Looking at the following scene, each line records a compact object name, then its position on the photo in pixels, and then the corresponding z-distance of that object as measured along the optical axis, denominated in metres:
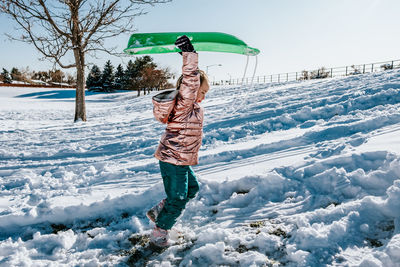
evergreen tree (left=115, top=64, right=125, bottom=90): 53.50
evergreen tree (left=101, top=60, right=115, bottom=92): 51.84
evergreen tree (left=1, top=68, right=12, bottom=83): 63.72
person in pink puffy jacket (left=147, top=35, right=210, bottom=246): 2.25
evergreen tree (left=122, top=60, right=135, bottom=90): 50.66
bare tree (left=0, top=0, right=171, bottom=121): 11.05
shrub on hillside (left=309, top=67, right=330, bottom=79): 26.87
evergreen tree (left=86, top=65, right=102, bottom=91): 51.84
